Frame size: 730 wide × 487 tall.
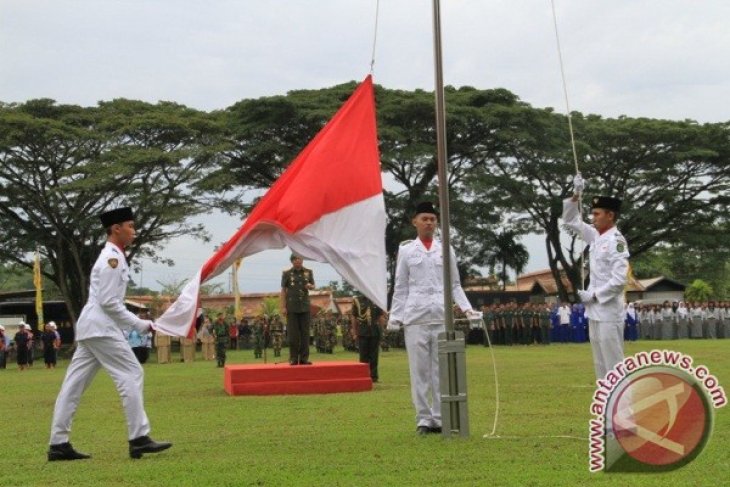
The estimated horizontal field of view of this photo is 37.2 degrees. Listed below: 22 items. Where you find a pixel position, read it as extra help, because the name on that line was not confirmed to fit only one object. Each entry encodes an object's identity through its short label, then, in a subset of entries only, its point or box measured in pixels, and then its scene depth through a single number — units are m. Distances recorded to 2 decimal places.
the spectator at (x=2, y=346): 37.49
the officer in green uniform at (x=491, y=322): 44.72
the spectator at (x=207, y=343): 37.96
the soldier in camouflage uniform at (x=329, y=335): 39.84
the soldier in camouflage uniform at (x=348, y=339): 40.34
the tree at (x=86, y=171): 43.91
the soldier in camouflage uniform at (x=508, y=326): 44.16
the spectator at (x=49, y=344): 36.47
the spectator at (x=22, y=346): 36.44
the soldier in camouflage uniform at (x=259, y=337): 37.25
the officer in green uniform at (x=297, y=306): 17.33
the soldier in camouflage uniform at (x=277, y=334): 36.88
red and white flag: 11.91
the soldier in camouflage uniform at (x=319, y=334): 40.12
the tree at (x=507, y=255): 53.40
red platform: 16.44
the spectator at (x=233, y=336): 48.03
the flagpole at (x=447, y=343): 9.52
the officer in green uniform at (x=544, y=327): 44.22
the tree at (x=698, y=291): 74.88
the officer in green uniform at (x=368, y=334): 19.55
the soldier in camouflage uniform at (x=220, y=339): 30.81
